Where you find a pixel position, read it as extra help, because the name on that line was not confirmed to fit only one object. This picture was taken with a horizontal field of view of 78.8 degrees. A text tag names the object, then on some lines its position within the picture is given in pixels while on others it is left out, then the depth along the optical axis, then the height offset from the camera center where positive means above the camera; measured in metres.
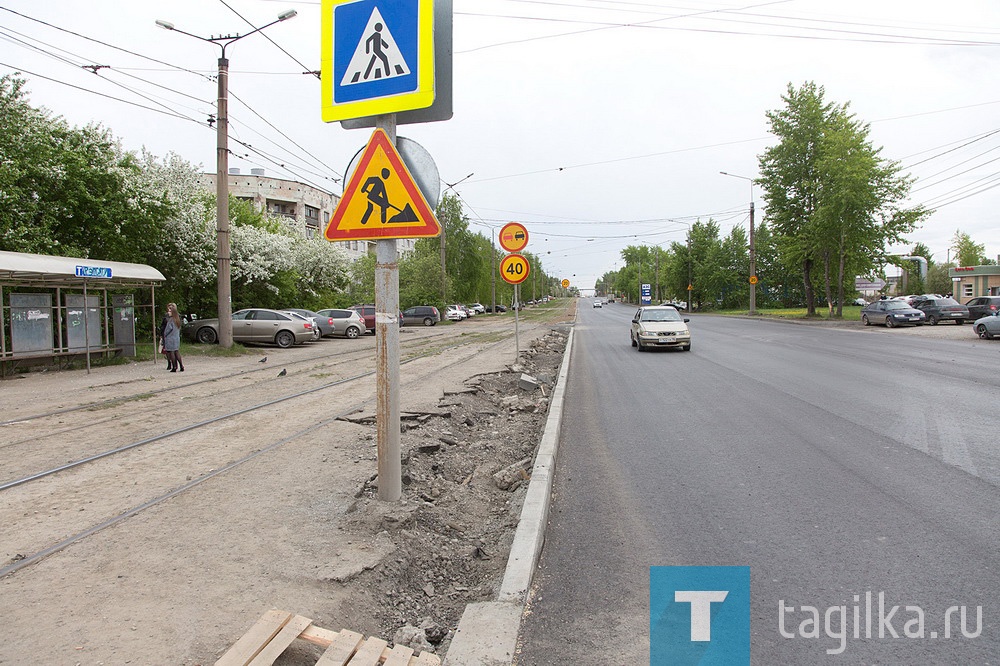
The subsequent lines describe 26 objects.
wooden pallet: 2.67 -1.59
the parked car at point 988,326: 21.80 -1.14
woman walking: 14.89 -1.08
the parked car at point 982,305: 31.91 -0.56
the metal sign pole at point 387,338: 4.41 -0.31
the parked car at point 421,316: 43.60 -1.51
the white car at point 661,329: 18.98 -1.09
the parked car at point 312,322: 24.86 -1.14
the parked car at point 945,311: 32.47 -0.86
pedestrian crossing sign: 4.23 +1.68
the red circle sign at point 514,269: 14.81 +0.64
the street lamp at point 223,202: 18.38 +2.86
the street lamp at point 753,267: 48.28 +2.22
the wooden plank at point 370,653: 2.68 -1.62
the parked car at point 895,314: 30.95 -0.97
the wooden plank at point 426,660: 2.76 -1.67
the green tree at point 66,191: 16.77 +3.10
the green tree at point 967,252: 86.62 +6.27
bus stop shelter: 13.71 -0.32
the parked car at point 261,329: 23.52 -1.33
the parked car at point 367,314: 33.25 -1.05
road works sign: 4.24 +0.66
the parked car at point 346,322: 30.80 -1.37
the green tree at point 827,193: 35.69 +6.32
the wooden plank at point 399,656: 2.69 -1.63
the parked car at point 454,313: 51.38 -1.55
